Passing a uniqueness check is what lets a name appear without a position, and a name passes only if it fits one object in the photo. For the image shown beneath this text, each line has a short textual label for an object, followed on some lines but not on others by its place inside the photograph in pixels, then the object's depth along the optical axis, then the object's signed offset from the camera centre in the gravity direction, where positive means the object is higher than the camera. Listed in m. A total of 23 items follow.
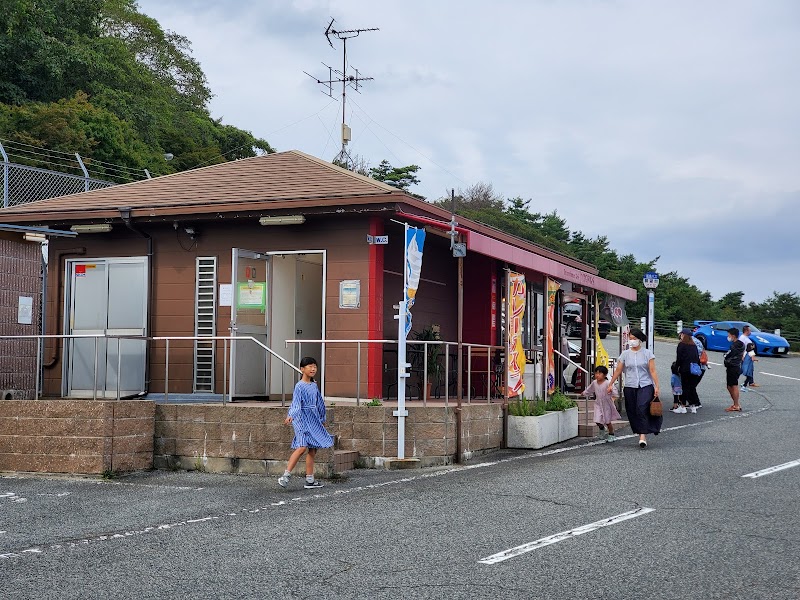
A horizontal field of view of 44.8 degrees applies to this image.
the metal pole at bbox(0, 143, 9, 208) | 16.94 +2.73
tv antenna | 24.11 +6.78
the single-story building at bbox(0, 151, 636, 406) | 14.26 +1.06
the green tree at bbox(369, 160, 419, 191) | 63.84 +11.18
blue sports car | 36.97 +0.24
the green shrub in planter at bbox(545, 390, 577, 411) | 15.26 -0.93
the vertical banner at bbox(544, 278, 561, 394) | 17.05 +0.19
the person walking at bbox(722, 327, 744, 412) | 19.55 -0.49
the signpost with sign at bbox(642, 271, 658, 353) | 22.39 +1.38
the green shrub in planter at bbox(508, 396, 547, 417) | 14.46 -0.97
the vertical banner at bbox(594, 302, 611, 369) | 22.42 -0.18
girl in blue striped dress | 11.06 -0.87
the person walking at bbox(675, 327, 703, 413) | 18.97 -0.31
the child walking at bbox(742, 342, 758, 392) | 23.91 -0.53
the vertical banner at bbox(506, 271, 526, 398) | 15.12 +0.14
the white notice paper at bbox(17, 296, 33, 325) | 14.59 +0.46
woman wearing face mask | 13.66 -0.57
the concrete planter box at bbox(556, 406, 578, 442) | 15.18 -1.27
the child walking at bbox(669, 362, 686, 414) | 19.77 -0.96
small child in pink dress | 14.72 -0.86
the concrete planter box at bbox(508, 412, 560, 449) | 14.19 -1.29
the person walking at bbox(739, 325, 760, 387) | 21.41 +0.03
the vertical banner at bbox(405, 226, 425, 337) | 13.12 +1.13
